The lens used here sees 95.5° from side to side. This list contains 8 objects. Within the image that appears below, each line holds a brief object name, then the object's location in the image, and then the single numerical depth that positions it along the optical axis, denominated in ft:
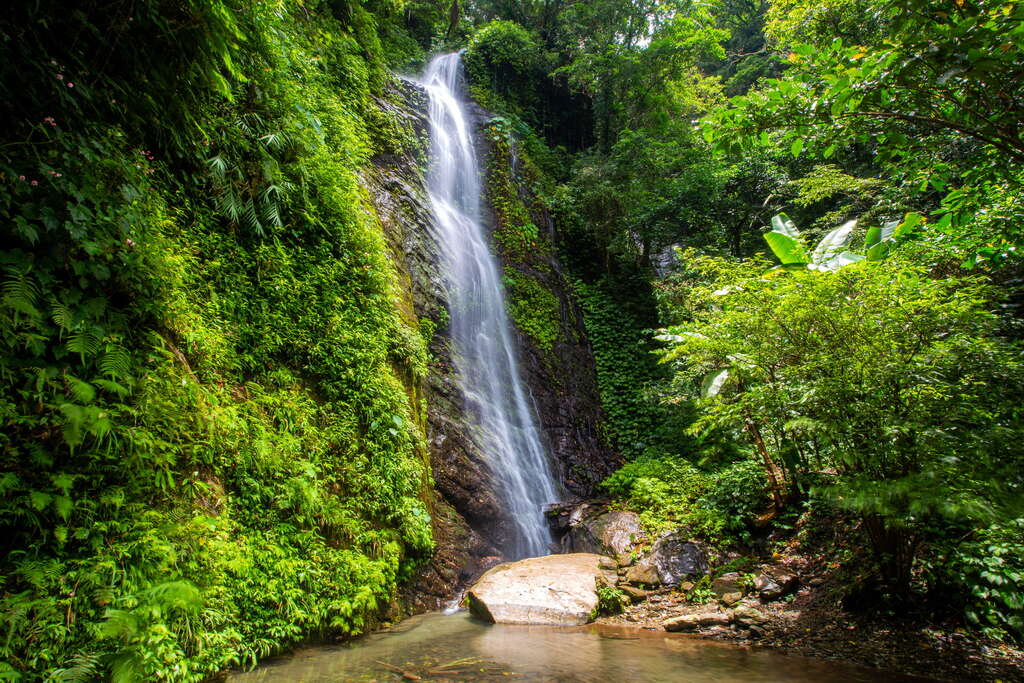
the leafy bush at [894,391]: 10.50
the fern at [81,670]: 7.55
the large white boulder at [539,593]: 16.76
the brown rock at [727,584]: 16.81
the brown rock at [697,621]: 14.90
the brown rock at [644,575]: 18.72
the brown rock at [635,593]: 17.98
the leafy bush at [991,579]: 10.69
